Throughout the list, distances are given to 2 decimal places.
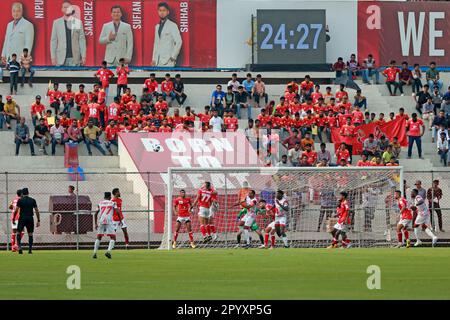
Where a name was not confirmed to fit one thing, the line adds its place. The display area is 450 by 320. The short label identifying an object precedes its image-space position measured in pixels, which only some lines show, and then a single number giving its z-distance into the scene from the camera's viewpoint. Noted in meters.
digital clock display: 57.81
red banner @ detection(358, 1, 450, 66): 59.75
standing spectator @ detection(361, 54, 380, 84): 57.06
